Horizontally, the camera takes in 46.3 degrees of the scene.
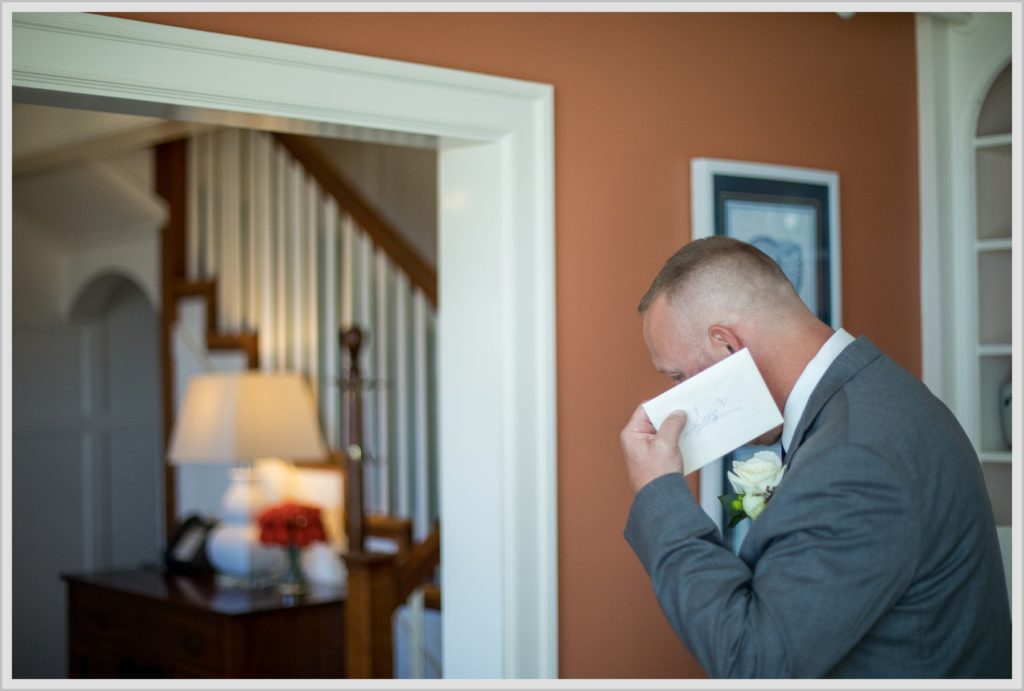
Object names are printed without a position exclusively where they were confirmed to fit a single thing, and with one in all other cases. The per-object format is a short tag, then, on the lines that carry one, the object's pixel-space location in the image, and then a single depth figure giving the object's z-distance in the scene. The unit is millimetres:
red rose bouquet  4297
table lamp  4523
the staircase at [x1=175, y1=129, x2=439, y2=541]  4480
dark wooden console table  4023
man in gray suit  1688
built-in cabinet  3449
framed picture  3078
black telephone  4723
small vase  4246
